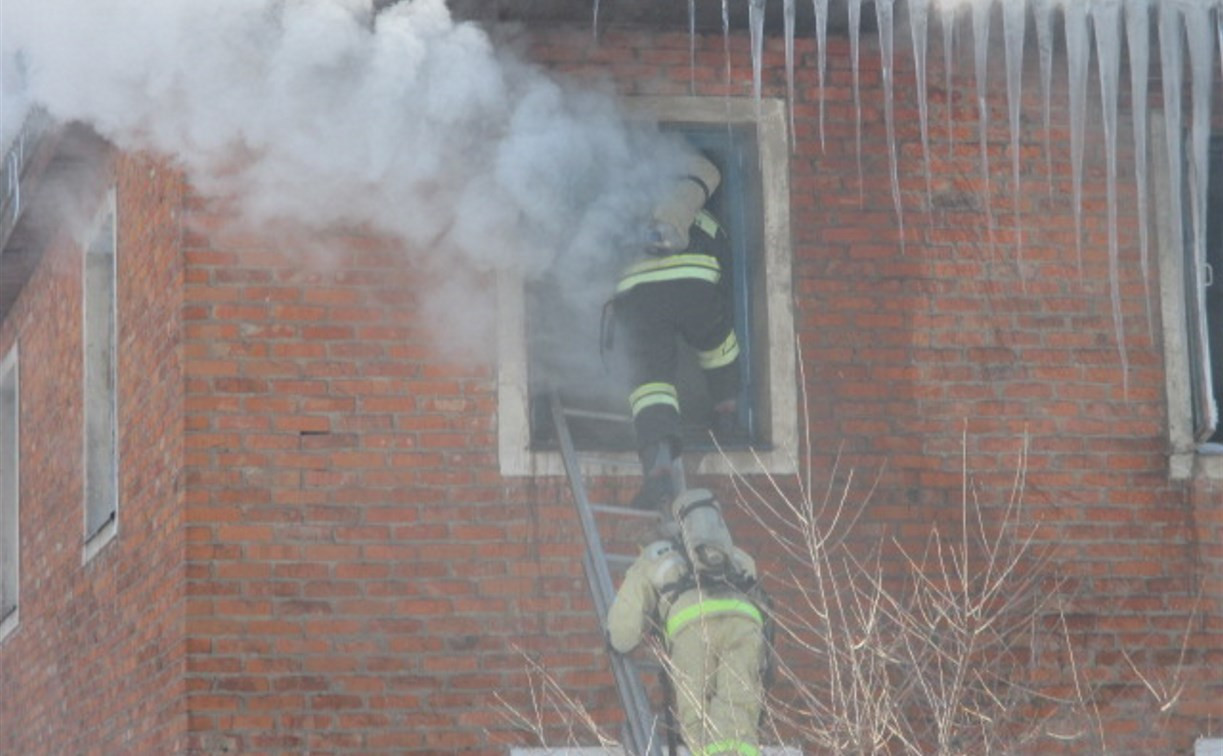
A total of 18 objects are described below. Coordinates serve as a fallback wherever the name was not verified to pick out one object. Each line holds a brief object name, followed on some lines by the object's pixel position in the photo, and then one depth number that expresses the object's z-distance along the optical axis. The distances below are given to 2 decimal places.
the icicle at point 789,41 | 19.47
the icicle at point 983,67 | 19.70
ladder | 17.03
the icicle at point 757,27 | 19.31
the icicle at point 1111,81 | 19.77
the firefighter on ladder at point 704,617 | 16.19
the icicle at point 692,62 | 20.03
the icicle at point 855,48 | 19.68
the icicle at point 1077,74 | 19.81
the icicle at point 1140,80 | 19.83
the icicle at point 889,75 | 19.56
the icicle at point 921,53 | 19.69
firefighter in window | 18.34
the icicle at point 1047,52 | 19.84
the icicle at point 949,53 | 19.81
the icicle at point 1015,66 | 19.69
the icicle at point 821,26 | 19.56
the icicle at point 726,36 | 19.66
